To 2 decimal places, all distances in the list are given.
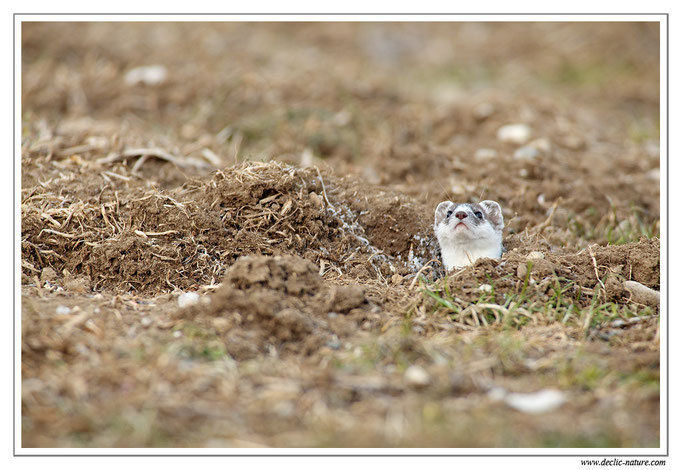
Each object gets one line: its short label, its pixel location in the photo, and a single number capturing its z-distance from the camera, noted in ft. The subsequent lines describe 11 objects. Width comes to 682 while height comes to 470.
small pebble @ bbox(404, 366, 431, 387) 21.86
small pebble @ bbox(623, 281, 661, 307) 28.53
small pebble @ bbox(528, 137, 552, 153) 50.50
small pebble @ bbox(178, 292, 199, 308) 27.37
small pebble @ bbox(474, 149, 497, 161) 49.25
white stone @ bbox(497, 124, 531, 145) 53.06
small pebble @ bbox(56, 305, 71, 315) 25.67
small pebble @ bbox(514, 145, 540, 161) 48.26
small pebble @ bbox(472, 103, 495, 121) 58.44
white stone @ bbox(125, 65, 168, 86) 59.67
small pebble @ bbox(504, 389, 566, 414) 21.15
